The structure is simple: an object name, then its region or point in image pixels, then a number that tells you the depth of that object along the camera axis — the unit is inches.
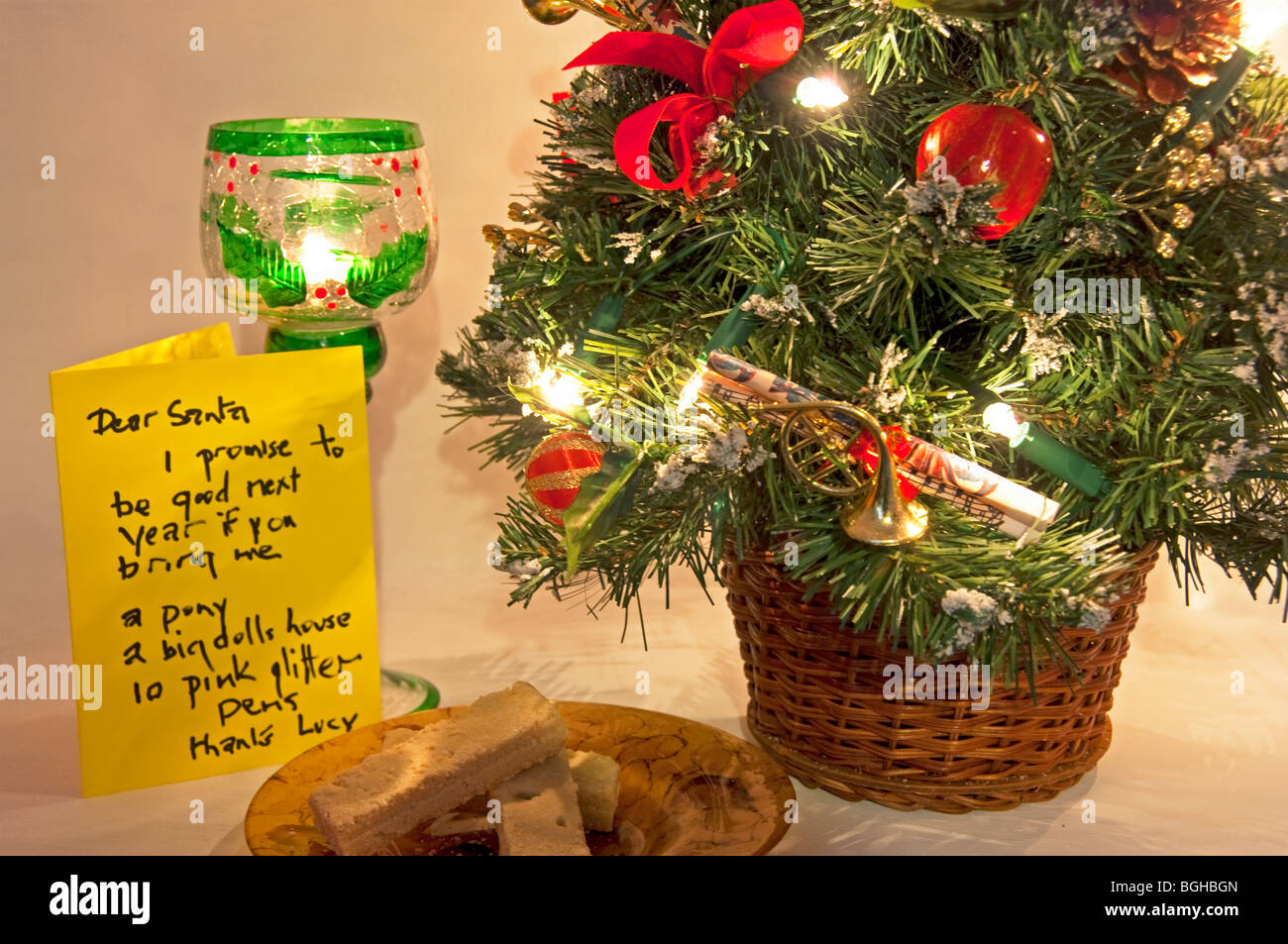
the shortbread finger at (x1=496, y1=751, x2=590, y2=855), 25.6
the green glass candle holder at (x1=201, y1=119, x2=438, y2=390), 34.3
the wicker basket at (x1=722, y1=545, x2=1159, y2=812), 27.8
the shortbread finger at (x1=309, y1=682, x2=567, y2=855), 25.8
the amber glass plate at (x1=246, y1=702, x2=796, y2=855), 26.2
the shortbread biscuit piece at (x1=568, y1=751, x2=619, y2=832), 27.8
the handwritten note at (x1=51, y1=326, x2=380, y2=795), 30.4
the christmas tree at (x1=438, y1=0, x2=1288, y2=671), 24.2
